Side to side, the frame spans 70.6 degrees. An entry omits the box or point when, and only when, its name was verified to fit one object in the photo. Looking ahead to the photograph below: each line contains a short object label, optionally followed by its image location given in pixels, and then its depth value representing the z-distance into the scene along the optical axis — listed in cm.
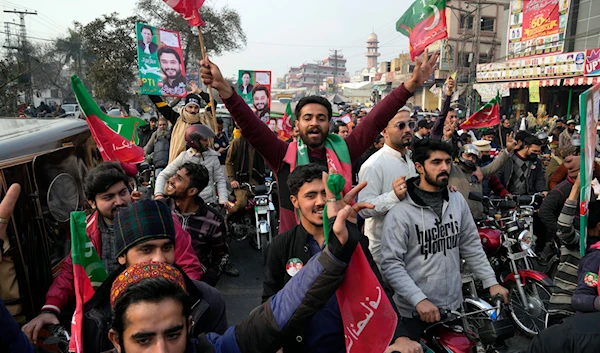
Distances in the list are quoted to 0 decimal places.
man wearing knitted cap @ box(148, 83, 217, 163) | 586
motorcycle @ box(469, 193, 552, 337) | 395
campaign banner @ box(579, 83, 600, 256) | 277
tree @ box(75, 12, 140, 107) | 1811
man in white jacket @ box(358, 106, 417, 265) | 340
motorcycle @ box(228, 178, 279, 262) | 575
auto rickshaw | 238
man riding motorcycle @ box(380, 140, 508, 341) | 276
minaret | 13862
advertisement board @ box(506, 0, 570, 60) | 2522
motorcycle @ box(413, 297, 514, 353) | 267
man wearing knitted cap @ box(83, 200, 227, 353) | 178
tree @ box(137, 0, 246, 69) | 2039
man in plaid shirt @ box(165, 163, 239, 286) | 341
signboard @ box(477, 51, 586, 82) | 2059
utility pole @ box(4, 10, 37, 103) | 4066
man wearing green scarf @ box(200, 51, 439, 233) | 305
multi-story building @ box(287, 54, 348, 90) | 15238
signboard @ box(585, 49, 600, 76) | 1916
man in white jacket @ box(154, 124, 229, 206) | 503
